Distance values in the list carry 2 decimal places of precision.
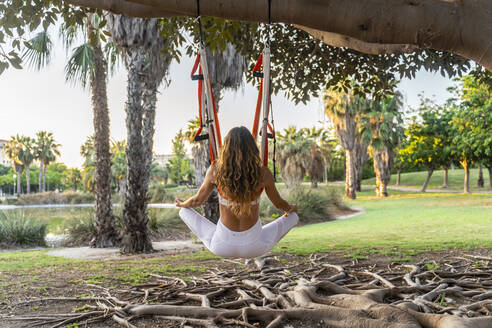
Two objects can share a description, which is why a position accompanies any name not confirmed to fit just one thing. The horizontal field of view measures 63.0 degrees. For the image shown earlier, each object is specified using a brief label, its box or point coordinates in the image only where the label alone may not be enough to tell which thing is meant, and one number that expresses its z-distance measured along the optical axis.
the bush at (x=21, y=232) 12.30
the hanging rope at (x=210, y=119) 3.72
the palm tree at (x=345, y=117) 29.59
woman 3.61
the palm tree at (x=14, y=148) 59.88
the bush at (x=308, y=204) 18.41
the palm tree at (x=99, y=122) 11.34
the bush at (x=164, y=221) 13.70
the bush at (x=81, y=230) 12.82
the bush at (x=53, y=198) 37.47
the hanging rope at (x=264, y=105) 3.77
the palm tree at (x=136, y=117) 9.88
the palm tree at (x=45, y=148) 61.78
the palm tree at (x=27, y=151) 60.34
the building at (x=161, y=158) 95.06
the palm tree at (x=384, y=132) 31.69
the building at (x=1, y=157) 93.41
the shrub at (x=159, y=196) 28.88
